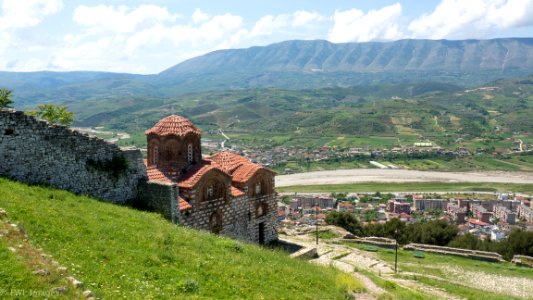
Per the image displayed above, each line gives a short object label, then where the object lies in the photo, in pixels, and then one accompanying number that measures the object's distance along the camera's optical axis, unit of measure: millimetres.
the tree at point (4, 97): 22447
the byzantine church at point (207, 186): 19062
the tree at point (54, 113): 24000
